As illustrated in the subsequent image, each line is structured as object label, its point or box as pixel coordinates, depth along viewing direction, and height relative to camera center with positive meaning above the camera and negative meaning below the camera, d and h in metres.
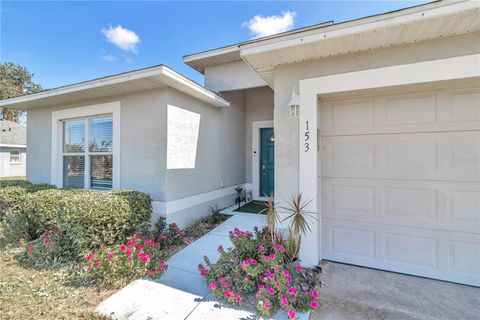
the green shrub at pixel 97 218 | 3.33 -0.92
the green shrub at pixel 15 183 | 5.43 -0.60
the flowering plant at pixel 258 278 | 2.25 -1.36
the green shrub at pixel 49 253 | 3.38 -1.52
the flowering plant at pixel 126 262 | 2.76 -1.36
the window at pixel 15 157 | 17.86 +0.31
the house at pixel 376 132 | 2.60 +0.45
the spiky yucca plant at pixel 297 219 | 2.85 -0.80
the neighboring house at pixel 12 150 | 17.01 +0.92
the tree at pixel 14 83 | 21.19 +8.46
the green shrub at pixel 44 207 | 3.84 -0.85
